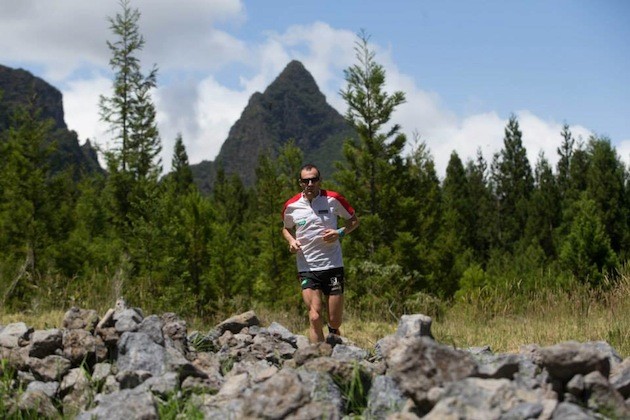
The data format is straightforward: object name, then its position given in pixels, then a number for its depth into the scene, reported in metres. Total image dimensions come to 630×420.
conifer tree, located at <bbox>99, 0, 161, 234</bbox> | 19.03
